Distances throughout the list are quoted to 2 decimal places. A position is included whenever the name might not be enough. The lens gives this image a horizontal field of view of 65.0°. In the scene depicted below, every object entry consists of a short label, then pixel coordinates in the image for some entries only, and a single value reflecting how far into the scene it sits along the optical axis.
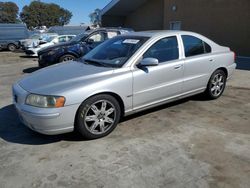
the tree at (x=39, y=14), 57.30
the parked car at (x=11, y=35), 16.49
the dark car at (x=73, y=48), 7.01
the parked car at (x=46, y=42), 11.80
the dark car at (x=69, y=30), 20.95
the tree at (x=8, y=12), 57.01
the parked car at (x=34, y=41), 12.46
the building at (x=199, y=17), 9.29
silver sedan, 2.72
